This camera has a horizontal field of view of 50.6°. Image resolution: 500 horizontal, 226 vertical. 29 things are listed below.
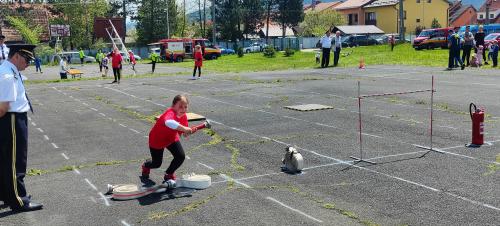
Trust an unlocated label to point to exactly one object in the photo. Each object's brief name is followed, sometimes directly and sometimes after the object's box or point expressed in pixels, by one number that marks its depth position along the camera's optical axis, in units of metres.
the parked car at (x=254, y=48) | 82.13
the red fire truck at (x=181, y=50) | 58.81
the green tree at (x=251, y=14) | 92.12
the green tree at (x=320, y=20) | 101.00
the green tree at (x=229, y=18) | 89.12
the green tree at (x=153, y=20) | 90.25
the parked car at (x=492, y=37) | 43.71
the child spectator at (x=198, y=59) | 29.02
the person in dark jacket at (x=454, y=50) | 26.94
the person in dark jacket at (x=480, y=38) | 29.88
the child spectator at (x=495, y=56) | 28.45
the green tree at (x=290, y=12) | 96.59
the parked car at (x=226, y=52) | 79.05
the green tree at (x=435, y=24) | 97.99
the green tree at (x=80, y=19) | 92.06
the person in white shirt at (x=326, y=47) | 31.37
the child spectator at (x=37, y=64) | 48.01
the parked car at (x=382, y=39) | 75.62
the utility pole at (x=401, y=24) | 53.09
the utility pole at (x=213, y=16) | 69.81
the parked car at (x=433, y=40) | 46.91
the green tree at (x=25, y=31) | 71.30
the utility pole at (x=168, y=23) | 83.88
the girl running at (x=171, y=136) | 7.89
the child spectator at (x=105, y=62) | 35.97
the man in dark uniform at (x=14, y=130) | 6.89
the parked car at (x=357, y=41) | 73.19
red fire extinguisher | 10.30
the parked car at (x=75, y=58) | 71.69
